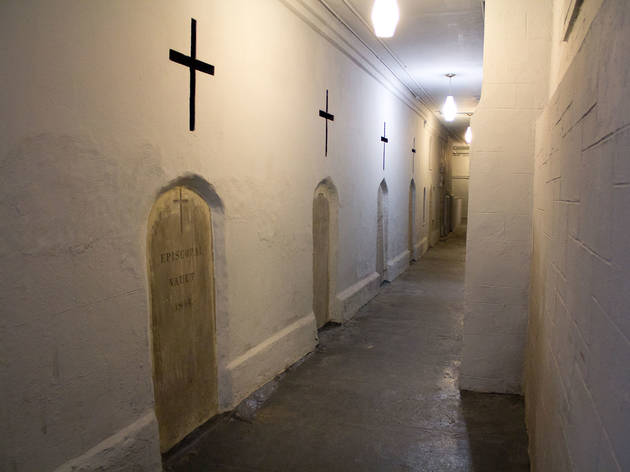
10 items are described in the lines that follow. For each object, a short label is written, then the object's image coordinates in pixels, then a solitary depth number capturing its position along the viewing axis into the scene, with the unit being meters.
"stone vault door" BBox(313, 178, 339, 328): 7.00
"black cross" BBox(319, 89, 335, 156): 6.63
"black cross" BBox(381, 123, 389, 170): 9.88
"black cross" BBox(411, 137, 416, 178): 13.25
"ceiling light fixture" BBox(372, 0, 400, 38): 4.44
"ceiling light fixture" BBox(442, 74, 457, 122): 9.78
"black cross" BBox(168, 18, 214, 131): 3.96
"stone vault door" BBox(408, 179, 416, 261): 13.59
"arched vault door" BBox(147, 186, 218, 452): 3.87
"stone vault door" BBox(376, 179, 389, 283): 10.25
